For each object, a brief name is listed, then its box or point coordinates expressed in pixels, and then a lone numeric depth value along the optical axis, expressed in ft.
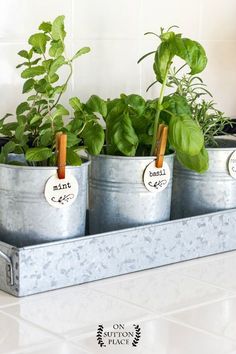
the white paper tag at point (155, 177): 4.53
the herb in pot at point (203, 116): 4.95
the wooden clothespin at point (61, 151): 4.18
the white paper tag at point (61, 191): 4.21
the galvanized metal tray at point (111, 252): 4.15
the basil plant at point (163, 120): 4.42
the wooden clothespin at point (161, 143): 4.50
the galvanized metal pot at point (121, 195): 4.52
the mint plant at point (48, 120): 4.31
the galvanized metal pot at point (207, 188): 4.93
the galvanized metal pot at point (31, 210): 4.20
